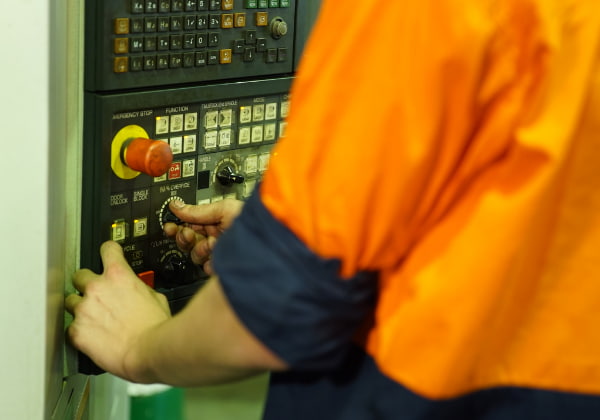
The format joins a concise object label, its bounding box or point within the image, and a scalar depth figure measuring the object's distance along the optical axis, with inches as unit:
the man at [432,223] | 20.6
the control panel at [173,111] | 34.4
